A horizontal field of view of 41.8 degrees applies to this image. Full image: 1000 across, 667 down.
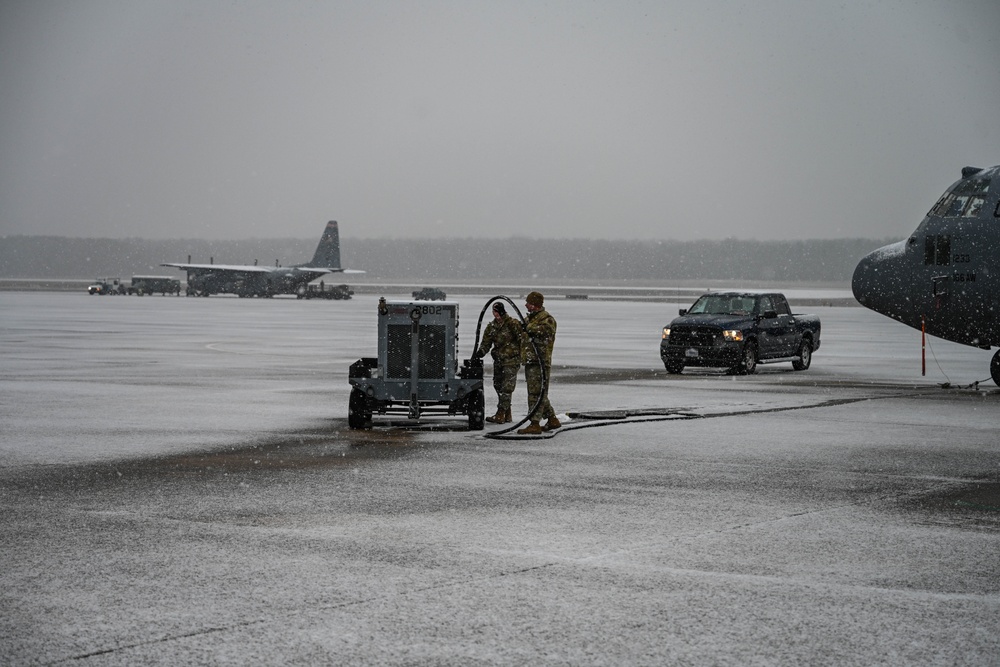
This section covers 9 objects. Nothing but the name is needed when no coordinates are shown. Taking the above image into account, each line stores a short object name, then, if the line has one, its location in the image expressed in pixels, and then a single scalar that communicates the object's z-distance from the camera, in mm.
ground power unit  17391
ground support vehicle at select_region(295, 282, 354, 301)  109500
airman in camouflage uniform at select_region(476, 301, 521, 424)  17719
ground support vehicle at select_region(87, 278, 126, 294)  117812
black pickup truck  28781
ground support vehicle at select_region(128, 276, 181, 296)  120250
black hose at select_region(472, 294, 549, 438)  16469
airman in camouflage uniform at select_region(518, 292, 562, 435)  17016
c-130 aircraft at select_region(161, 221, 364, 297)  111125
